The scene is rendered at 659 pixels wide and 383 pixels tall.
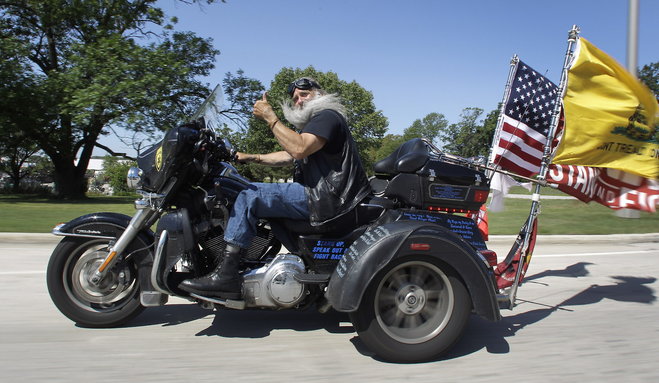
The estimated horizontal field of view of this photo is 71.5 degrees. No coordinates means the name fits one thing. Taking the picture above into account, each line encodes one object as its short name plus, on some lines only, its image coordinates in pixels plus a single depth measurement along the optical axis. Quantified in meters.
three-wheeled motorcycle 3.00
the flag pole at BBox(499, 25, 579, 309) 3.62
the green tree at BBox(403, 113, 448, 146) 96.56
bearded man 3.13
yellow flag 3.65
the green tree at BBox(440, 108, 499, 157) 62.66
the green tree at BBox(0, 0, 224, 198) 15.77
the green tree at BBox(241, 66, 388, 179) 36.31
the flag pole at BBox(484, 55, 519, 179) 4.27
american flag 4.21
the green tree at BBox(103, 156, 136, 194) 50.34
